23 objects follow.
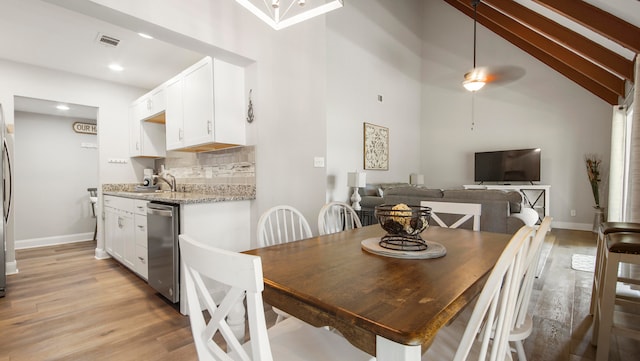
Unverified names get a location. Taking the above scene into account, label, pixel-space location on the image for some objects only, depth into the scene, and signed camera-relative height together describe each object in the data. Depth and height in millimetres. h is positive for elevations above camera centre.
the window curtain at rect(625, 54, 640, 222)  2438 +66
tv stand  5430 -453
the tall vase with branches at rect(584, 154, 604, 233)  4973 -180
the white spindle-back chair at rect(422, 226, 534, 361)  681 -349
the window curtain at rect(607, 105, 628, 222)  4027 +138
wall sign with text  5215 +812
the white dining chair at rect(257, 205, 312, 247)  1614 -330
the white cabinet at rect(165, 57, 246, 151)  2814 +690
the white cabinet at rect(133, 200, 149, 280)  2850 -674
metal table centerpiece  1255 -230
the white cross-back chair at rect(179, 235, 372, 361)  639 -391
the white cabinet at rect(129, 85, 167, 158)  3932 +645
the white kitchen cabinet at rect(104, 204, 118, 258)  3652 -709
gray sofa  3014 -317
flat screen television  5668 +121
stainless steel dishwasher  2314 -644
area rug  3182 -1057
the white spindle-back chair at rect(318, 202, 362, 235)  1979 -347
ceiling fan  5492 +1985
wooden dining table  687 -360
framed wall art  4840 +438
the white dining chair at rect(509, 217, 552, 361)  1061 -485
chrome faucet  4227 -115
